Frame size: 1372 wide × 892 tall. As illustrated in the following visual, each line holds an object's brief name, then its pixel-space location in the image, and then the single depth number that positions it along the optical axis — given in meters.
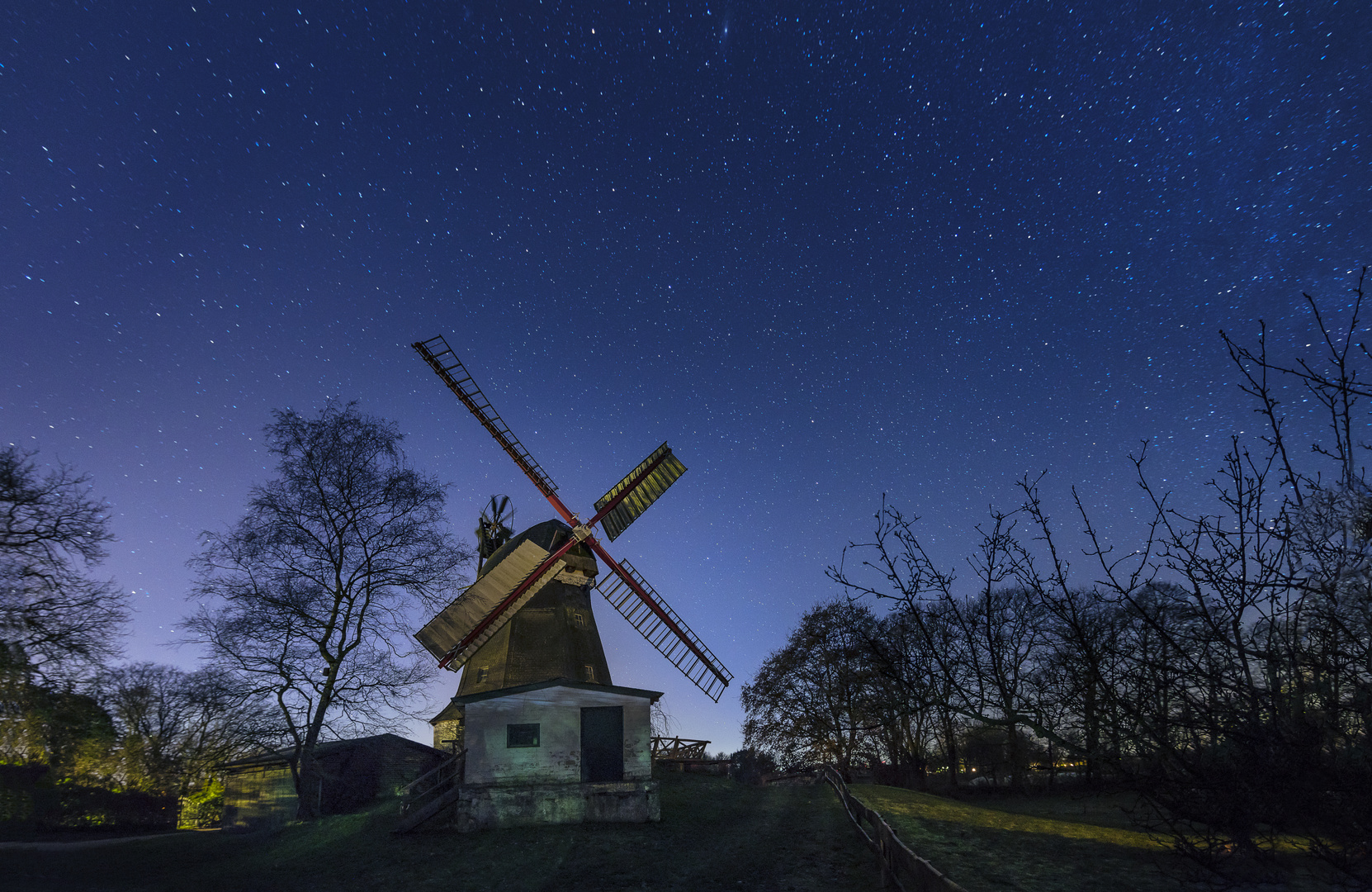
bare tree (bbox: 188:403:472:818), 20.50
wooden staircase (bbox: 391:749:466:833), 19.71
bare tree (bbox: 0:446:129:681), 15.79
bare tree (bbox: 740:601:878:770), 34.22
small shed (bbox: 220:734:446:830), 27.61
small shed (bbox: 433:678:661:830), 20.20
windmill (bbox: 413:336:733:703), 25.22
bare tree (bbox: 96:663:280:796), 19.47
